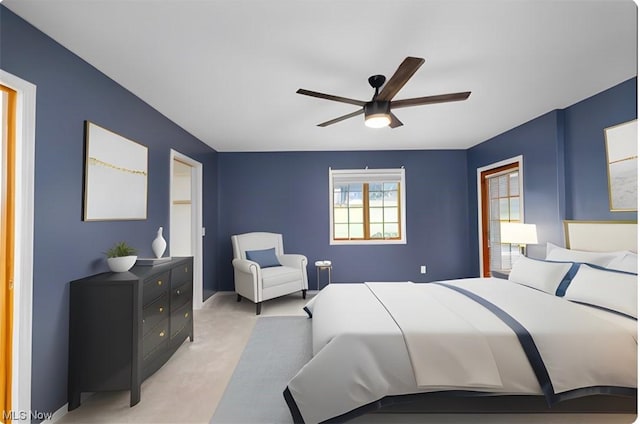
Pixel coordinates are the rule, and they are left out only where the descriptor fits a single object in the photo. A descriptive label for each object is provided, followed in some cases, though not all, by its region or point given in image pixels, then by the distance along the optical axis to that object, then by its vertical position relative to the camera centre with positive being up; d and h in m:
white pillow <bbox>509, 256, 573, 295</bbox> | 2.51 -0.55
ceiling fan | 2.07 +0.87
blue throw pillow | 4.24 -0.59
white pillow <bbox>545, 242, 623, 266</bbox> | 2.50 -0.39
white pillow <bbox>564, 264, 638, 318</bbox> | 2.00 -0.56
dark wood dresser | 1.94 -0.78
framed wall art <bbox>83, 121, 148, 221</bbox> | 2.17 +0.35
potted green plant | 2.23 -0.30
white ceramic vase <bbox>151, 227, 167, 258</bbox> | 2.79 -0.26
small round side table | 4.86 -0.95
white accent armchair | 3.83 -0.74
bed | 1.71 -0.87
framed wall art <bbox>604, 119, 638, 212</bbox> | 2.53 +0.43
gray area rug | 1.89 -1.26
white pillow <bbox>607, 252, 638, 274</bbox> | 2.23 -0.40
